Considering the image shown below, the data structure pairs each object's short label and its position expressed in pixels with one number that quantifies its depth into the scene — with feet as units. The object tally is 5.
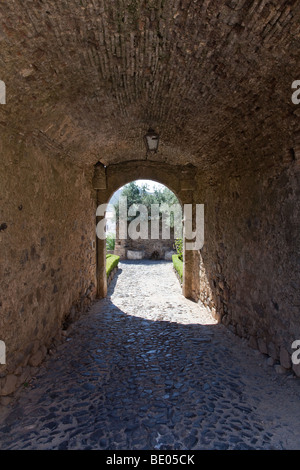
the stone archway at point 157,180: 21.68
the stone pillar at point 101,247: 21.16
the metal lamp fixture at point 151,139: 14.21
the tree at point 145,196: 57.54
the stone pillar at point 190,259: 21.58
